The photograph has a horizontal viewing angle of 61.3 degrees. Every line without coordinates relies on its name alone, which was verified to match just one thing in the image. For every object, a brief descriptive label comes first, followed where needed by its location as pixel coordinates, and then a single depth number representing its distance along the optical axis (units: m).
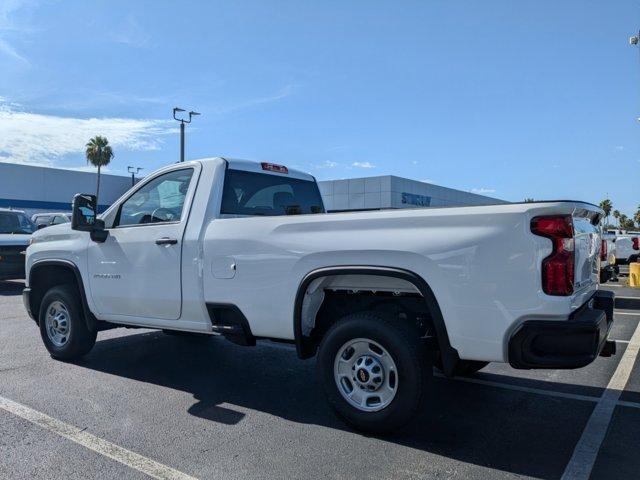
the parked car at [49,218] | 19.83
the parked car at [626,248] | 16.25
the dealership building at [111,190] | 34.22
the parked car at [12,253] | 11.91
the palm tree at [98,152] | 58.41
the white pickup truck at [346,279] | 3.29
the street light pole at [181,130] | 20.62
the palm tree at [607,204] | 97.25
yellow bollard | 14.06
